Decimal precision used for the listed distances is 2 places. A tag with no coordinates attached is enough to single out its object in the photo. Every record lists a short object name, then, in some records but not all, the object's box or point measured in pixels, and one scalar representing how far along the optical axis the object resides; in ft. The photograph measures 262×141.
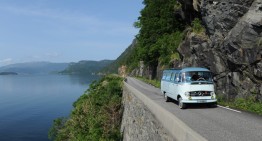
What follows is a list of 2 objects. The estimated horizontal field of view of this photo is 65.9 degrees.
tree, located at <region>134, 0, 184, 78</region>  111.40
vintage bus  37.24
